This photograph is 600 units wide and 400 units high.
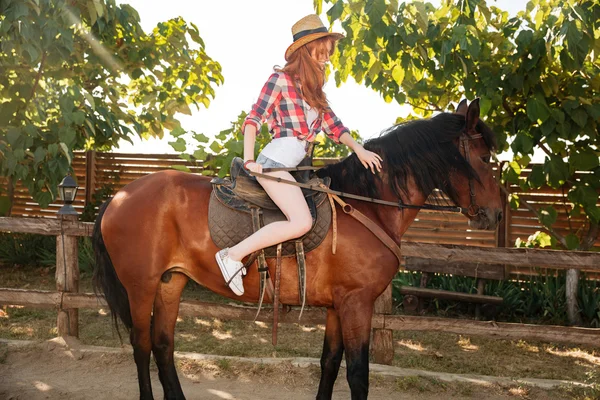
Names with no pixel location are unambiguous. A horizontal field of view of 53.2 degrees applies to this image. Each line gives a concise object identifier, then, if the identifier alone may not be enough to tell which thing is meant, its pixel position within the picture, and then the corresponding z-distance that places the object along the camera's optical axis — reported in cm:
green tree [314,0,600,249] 584
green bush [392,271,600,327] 746
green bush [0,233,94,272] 1053
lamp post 605
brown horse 359
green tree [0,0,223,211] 676
